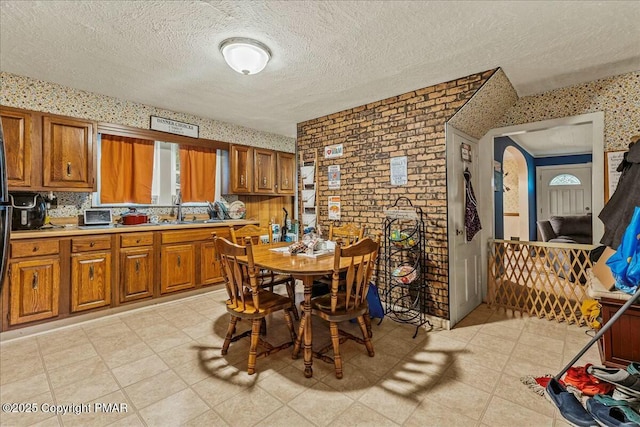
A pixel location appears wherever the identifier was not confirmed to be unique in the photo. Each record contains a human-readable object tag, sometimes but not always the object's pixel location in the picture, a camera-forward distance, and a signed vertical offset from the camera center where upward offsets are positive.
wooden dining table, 2.04 -0.36
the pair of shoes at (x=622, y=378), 1.72 -0.97
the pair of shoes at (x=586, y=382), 1.87 -1.07
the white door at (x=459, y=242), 2.99 -0.27
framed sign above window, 3.86 +1.19
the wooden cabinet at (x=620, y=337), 2.09 -0.86
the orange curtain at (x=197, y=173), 4.31 +0.63
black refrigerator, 1.25 +0.01
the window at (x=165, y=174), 4.10 +0.59
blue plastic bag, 1.90 -0.28
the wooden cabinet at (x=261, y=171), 4.56 +0.73
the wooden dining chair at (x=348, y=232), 3.31 -0.18
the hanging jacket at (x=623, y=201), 2.40 +0.12
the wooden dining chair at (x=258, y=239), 2.93 -0.25
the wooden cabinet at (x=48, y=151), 2.83 +0.66
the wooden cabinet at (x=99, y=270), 2.72 -0.57
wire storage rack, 2.99 -0.50
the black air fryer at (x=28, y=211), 2.91 +0.05
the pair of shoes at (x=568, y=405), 1.58 -1.05
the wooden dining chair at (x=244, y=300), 2.08 -0.65
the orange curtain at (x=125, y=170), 3.64 +0.59
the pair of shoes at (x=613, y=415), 1.50 -1.04
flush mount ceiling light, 2.27 +1.25
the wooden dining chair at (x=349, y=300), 2.04 -0.63
